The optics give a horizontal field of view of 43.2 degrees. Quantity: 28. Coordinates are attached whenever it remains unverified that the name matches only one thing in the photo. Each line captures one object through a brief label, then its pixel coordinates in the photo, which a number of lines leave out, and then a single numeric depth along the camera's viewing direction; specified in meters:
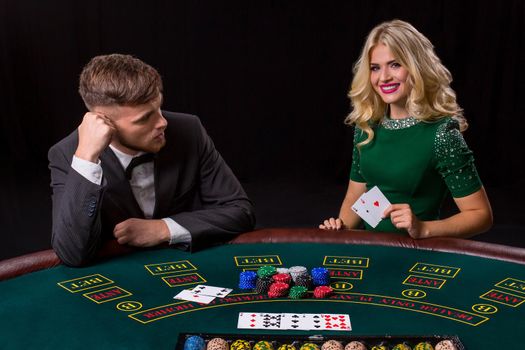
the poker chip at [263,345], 1.40
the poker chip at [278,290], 1.76
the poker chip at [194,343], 1.40
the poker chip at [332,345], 1.40
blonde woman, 2.60
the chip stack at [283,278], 1.82
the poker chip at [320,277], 1.83
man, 2.12
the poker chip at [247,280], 1.83
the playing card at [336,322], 1.55
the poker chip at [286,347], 1.42
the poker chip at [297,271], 1.84
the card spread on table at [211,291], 1.78
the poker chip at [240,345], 1.41
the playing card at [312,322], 1.56
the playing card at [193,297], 1.73
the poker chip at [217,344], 1.40
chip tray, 1.43
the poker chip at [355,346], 1.40
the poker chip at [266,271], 1.86
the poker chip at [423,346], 1.40
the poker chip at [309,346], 1.41
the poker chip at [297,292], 1.76
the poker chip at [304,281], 1.82
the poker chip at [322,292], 1.76
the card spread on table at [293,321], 1.56
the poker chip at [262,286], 1.79
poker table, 1.55
